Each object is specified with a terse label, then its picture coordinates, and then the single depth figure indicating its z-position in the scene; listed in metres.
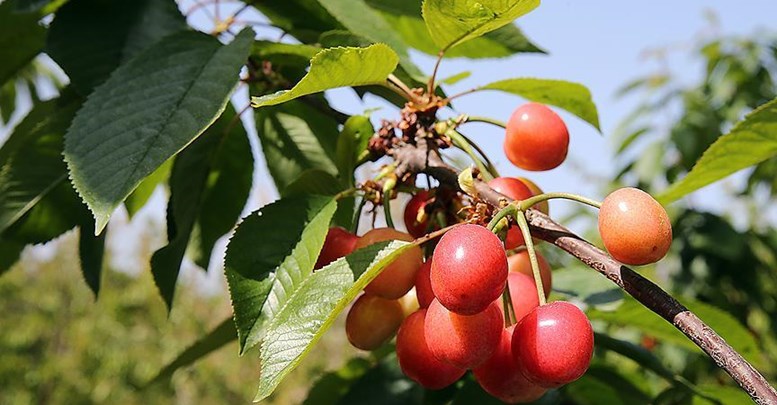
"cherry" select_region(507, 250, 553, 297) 0.41
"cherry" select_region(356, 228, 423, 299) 0.39
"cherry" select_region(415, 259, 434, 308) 0.39
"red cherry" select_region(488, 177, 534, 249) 0.40
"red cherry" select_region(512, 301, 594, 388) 0.35
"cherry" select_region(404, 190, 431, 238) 0.43
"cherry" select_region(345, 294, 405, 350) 0.41
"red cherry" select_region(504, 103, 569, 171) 0.42
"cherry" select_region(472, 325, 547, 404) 0.38
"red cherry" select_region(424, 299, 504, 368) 0.36
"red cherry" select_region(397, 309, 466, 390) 0.38
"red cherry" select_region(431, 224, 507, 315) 0.34
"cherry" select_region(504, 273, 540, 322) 0.39
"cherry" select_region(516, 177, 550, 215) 0.41
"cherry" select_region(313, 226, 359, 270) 0.42
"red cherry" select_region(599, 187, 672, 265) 0.35
